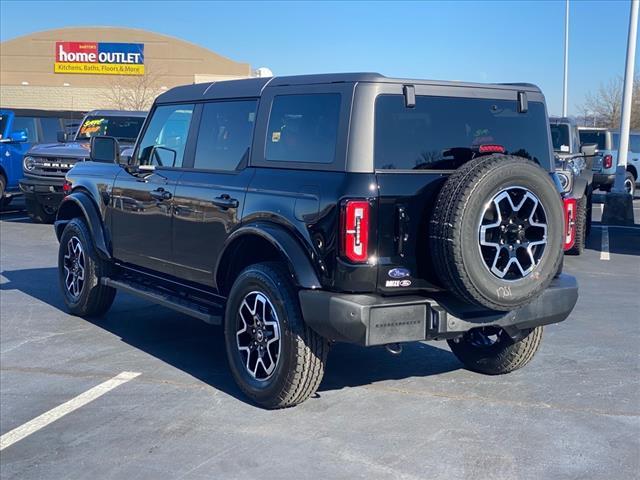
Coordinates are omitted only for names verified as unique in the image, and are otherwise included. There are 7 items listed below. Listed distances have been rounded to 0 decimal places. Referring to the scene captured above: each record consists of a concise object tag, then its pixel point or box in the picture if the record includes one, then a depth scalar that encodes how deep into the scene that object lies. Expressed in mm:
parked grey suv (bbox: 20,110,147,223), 14391
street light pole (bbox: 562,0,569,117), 34912
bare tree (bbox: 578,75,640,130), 46312
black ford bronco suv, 4625
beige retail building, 47938
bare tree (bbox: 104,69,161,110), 44125
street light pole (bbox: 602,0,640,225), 15922
